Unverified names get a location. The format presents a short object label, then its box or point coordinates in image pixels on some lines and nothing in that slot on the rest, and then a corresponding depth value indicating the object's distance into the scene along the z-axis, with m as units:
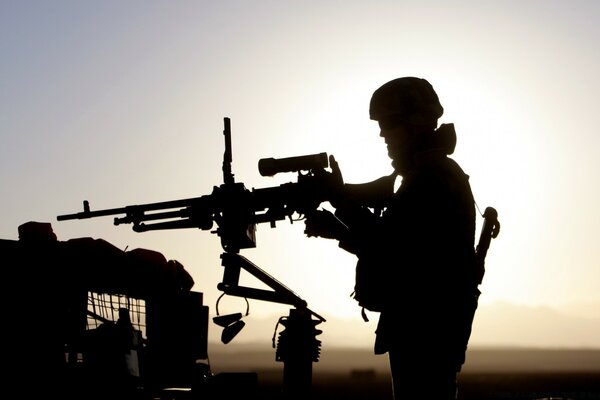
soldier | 5.58
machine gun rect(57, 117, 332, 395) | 5.98
